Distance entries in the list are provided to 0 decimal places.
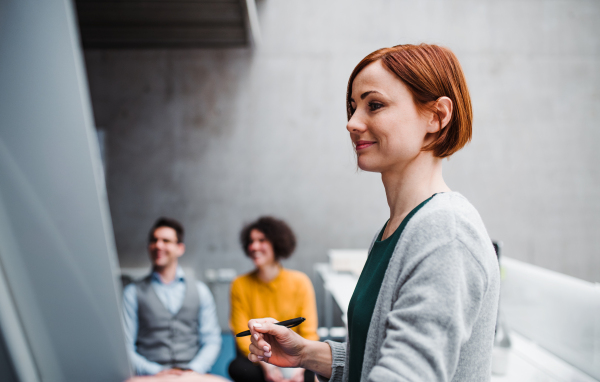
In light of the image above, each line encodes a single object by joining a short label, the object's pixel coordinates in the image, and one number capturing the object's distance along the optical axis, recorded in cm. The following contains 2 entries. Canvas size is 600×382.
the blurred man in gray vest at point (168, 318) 201
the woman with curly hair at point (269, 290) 209
